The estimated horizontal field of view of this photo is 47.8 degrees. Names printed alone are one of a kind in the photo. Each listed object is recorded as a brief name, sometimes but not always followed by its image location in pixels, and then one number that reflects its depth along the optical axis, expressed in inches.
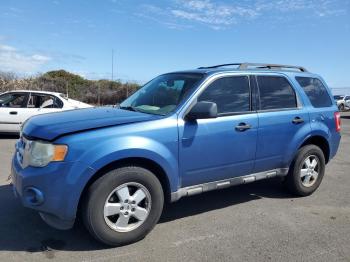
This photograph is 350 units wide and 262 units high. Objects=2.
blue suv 148.4
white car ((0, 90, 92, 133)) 437.4
